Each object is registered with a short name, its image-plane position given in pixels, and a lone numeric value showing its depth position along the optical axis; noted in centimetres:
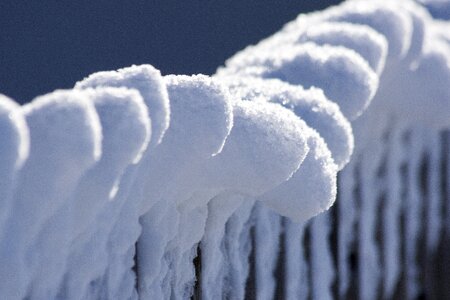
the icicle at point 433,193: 518
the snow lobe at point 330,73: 479
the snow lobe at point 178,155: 437
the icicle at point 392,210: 511
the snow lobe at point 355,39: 488
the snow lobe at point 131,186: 430
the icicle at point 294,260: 484
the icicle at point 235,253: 466
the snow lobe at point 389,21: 500
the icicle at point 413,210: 515
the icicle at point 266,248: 476
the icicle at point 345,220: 500
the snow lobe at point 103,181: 424
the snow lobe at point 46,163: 419
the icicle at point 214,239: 458
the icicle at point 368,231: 505
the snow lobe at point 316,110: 468
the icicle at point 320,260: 492
